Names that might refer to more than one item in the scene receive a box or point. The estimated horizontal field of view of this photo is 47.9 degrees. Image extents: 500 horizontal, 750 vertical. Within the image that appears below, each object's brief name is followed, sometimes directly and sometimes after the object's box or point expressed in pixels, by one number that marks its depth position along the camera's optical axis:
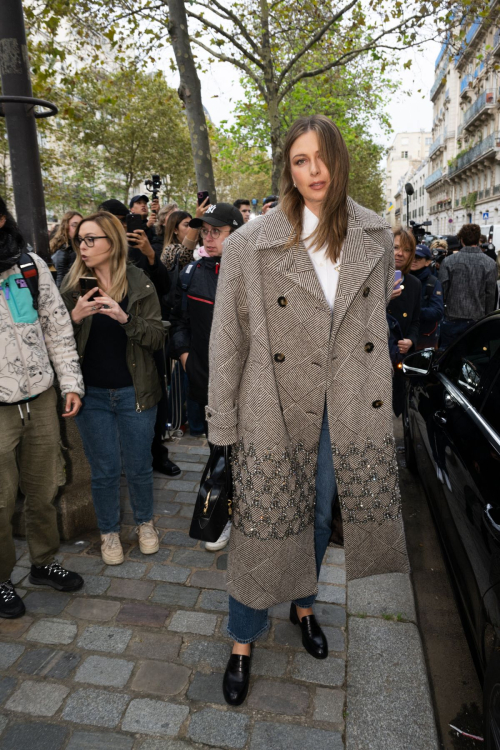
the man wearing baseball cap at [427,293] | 5.81
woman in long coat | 2.08
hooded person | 2.70
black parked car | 1.93
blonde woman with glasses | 3.17
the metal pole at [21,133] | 3.38
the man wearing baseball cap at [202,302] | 3.44
